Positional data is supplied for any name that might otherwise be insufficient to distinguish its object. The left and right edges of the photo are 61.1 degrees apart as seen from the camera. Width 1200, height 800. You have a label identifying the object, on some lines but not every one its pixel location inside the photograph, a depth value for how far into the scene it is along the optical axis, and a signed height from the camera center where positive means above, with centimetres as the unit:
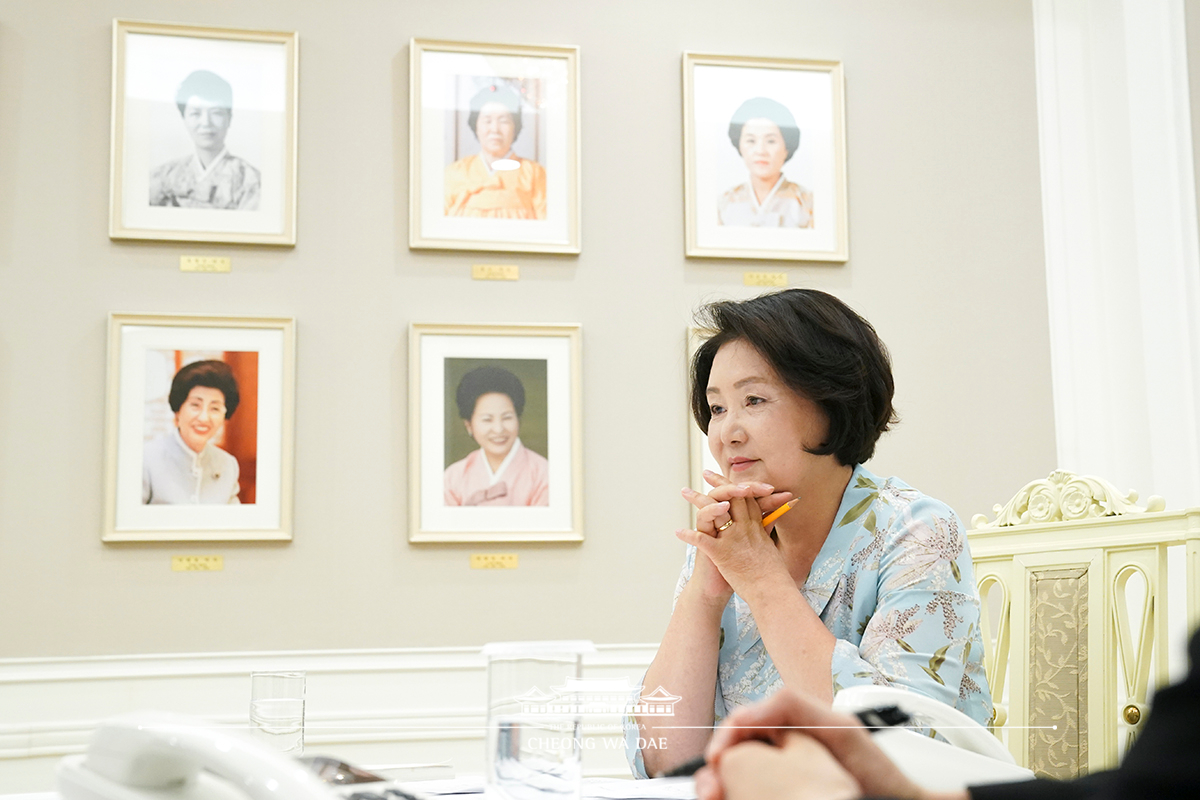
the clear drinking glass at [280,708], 135 -29
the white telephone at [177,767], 62 -18
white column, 370 +90
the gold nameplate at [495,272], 368 +78
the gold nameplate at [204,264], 352 +78
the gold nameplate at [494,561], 354 -26
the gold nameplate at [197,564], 340 -24
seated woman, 159 -12
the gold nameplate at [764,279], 382 +77
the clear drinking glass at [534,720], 81 -19
